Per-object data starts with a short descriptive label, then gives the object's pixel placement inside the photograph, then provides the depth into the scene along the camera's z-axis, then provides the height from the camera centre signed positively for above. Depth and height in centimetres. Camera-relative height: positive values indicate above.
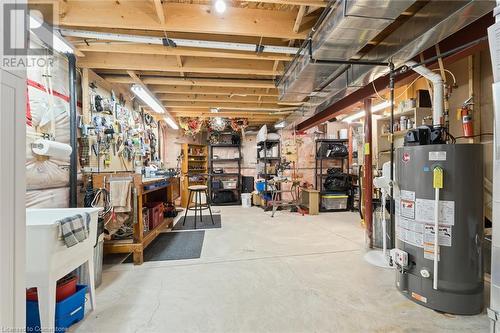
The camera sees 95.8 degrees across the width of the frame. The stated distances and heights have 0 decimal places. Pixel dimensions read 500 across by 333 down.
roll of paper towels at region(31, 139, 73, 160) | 211 +17
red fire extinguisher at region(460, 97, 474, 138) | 238 +50
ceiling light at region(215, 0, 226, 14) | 185 +134
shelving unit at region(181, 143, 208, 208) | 684 +1
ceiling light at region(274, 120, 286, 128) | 618 +118
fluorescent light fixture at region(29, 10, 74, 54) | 194 +128
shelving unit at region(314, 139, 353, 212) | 614 +1
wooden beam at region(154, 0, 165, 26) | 189 +137
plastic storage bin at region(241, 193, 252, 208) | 667 -100
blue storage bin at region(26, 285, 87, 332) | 148 -102
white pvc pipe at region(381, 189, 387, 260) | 278 -88
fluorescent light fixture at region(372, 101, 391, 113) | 440 +124
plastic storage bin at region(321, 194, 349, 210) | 601 -93
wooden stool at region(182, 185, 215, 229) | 414 -40
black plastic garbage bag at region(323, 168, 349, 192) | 606 -43
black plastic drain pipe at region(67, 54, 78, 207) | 262 +42
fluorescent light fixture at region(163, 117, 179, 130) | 582 +122
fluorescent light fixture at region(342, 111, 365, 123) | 549 +127
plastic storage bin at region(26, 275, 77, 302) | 152 -88
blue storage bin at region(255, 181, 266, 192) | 625 -55
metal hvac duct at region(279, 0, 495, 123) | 168 +113
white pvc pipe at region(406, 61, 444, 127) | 211 +67
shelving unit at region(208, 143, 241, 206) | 716 -12
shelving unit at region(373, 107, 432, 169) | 348 +47
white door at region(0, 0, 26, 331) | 84 -10
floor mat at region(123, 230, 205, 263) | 299 -119
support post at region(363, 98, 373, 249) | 336 -4
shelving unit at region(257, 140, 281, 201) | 649 +25
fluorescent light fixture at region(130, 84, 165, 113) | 345 +117
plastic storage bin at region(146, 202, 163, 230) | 344 -75
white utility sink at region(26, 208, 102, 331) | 139 -61
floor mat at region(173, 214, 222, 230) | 442 -119
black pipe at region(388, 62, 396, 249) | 240 +23
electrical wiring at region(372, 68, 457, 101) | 272 +114
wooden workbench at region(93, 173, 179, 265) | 266 -80
